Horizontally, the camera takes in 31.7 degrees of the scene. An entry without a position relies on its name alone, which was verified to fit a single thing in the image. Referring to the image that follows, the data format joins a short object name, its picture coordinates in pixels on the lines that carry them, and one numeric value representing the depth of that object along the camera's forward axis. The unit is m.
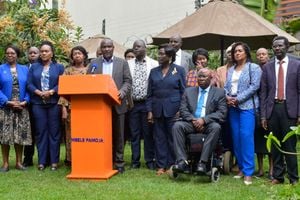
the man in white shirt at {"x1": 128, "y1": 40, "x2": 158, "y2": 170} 7.98
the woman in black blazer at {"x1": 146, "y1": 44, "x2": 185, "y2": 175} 7.54
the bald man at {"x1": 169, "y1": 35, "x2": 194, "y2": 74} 7.98
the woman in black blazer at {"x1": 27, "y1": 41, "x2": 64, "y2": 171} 7.73
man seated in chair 6.75
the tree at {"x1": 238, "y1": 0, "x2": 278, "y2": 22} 11.56
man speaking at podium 7.46
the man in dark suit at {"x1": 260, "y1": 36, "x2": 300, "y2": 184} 6.40
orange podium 6.86
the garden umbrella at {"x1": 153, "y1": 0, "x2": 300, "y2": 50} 8.05
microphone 7.36
